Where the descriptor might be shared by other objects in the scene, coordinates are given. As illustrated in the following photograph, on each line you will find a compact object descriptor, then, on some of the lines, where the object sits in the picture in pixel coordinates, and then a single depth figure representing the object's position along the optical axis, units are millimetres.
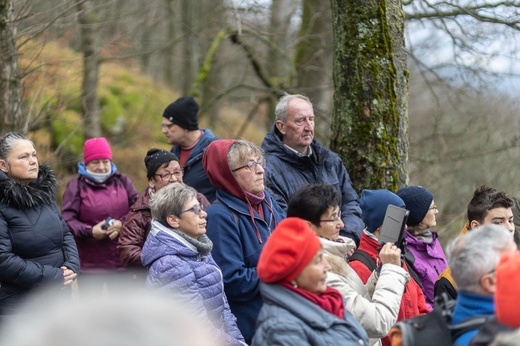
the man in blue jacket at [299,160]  6031
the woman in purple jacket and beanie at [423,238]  5418
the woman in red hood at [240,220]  4898
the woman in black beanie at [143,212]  5988
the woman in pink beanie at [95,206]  6887
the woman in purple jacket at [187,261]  4652
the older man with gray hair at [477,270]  3422
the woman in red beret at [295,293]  3514
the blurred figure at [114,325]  1513
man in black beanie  6937
